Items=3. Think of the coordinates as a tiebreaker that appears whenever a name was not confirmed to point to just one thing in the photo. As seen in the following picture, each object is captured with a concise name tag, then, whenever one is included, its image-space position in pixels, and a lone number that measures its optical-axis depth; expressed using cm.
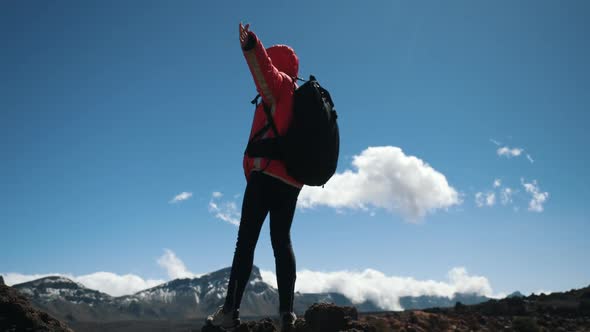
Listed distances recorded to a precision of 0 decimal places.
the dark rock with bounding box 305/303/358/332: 498
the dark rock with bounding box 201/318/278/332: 493
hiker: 433
